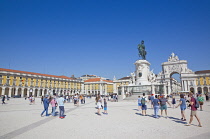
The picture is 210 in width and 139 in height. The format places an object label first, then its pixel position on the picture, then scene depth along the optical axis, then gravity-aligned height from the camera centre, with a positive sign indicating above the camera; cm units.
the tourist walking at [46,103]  971 -116
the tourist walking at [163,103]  872 -107
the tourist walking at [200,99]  1082 -106
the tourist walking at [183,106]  746 -107
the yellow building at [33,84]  5534 +27
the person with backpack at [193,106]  638 -91
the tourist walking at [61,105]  887 -119
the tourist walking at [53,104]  969 -124
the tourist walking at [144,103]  923 -112
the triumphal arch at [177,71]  6506 +574
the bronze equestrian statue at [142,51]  3093 +664
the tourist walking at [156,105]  862 -119
